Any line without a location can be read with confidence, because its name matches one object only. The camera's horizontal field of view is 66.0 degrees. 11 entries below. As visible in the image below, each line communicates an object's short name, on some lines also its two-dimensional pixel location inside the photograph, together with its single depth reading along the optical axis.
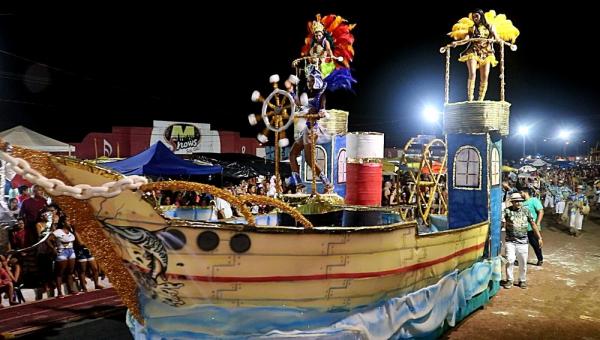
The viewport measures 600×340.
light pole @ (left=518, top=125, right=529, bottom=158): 52.11
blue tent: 10.44
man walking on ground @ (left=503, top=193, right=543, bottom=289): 9.21
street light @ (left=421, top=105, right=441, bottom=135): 25.00
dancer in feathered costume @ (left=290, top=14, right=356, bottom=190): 7.00
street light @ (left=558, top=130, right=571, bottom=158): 69.94
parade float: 4.20
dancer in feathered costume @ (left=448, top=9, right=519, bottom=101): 8.77
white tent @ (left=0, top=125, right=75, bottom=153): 12.07
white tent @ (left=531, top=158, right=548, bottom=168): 33.22
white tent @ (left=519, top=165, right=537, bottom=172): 26.16
